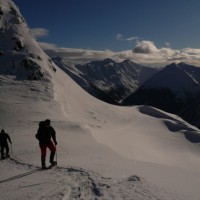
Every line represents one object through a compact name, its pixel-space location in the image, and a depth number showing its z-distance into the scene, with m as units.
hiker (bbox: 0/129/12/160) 11.95
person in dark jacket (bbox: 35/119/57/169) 9.47
